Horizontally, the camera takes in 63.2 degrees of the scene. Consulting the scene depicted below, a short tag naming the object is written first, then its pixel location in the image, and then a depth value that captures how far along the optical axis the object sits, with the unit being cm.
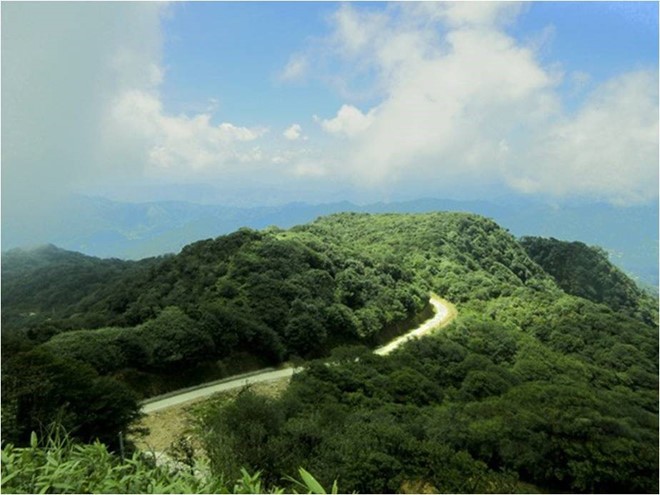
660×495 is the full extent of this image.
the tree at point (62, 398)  1102
